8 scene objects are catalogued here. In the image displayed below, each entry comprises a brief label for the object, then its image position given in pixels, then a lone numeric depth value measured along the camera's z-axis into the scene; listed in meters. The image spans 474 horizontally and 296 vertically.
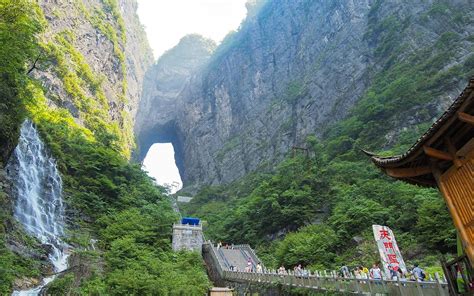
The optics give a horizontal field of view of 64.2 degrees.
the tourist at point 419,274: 8.56
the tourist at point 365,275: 10.41
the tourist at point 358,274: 10.67
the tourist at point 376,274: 9.97
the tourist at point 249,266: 18.60
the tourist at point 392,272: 9.62
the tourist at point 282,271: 15.47
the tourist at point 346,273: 11.46
